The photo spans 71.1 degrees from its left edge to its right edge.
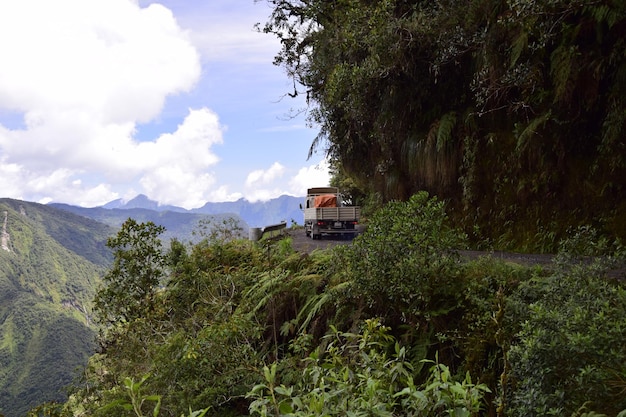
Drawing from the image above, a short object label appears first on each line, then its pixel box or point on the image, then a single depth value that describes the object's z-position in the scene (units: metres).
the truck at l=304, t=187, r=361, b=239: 13.70
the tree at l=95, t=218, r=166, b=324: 9.58
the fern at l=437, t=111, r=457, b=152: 9.32
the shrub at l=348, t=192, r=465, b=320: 4.98
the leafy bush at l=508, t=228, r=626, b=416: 2.75
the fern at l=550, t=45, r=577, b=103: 7.09
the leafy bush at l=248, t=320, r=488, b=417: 2.10
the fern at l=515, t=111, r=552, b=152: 7.61
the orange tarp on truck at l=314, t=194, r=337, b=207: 16.20
